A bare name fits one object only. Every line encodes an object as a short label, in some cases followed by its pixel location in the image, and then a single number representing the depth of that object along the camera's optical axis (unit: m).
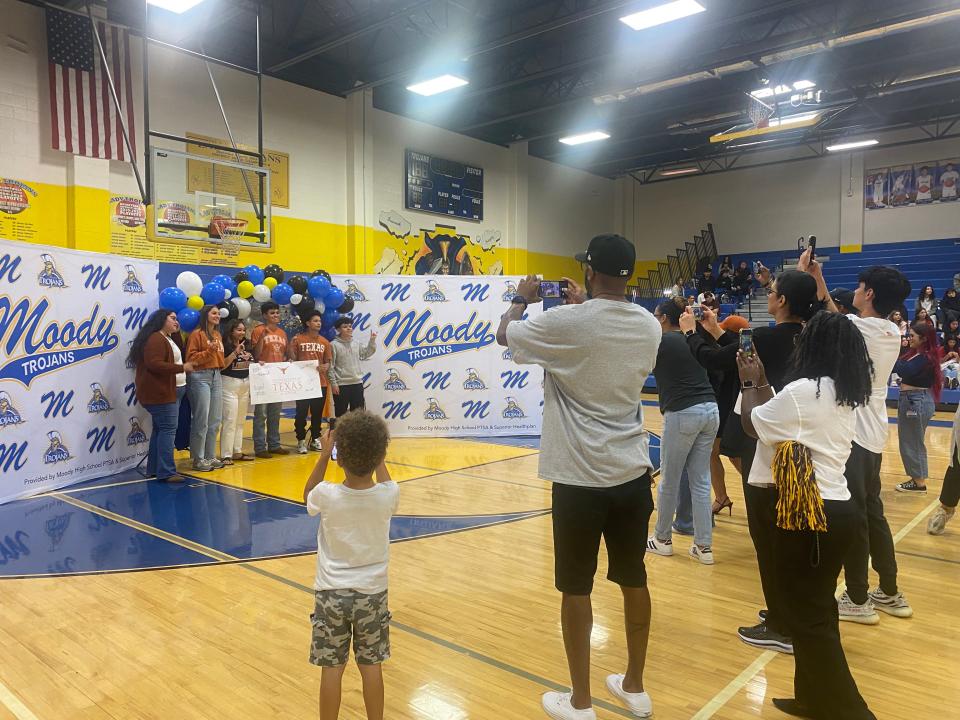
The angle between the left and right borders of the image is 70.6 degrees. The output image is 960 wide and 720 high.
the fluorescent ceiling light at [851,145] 16.39
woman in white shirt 2.30
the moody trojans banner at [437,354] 8.86
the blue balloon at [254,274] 8.04
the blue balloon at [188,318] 6.84
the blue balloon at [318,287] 8.20
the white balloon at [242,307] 7.40
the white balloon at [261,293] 7.77
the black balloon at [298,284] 8.00
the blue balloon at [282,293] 7.86
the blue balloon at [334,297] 8.33
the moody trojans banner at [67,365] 5.64
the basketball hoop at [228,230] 7.92
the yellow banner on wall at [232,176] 7.71
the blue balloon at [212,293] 7.13
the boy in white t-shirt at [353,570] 2.20
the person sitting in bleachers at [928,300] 14.66
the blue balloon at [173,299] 6.79
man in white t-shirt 3.07
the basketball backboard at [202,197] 7.28
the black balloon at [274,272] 8.36
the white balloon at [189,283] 7.07
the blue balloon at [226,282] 7.40
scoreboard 14.47
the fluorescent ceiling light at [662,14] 9.28
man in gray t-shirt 2.30
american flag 9.14
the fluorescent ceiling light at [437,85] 12.08
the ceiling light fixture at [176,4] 8.04
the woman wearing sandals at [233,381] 7.25
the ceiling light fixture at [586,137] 15.66
